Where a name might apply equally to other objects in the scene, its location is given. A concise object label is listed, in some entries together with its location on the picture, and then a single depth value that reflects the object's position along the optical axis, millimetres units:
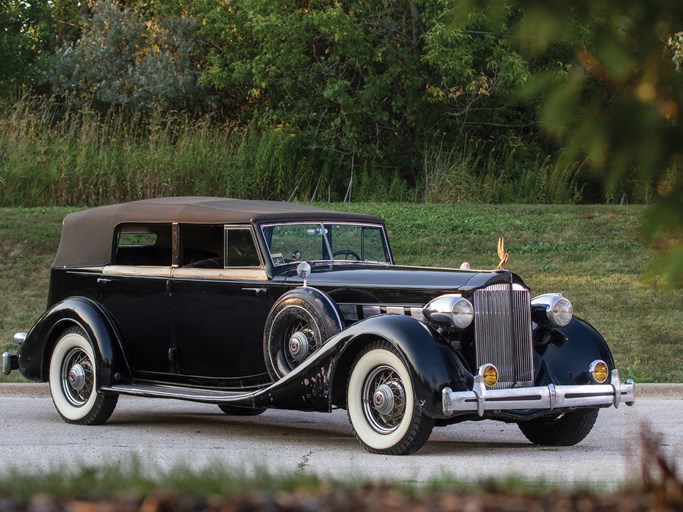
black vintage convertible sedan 17016
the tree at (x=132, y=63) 55187
